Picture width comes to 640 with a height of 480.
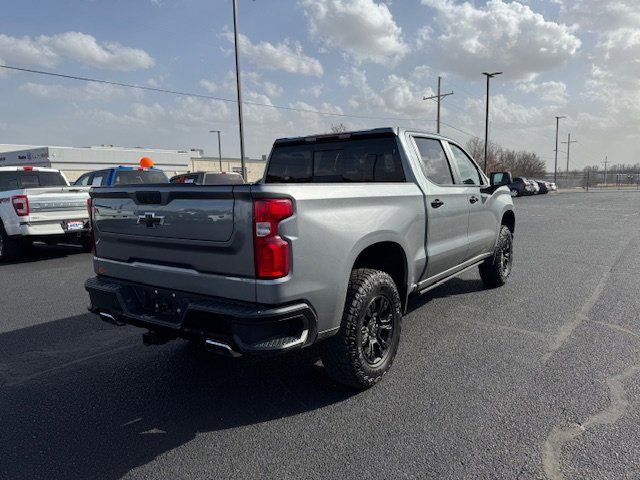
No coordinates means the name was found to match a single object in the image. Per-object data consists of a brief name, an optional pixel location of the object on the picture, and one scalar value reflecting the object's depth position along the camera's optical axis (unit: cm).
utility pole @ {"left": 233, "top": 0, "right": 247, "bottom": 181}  1933
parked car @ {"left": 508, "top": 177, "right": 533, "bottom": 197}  3762
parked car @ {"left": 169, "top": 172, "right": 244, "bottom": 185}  1178
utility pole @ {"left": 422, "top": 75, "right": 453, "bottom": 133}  3733
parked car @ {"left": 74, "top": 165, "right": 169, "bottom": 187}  1073
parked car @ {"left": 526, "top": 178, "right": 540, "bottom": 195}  3972
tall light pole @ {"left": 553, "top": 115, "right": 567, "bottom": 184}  5747
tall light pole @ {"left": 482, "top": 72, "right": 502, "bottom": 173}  3708
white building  5581
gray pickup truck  269
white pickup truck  851
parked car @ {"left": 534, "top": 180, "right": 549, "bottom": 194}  4275
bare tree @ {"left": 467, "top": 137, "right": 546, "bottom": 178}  6556
